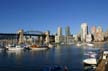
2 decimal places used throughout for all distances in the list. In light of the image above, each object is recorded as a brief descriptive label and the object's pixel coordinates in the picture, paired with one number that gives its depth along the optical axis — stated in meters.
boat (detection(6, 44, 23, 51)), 43.29
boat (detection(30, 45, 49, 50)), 45.96
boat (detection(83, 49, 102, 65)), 17.76
